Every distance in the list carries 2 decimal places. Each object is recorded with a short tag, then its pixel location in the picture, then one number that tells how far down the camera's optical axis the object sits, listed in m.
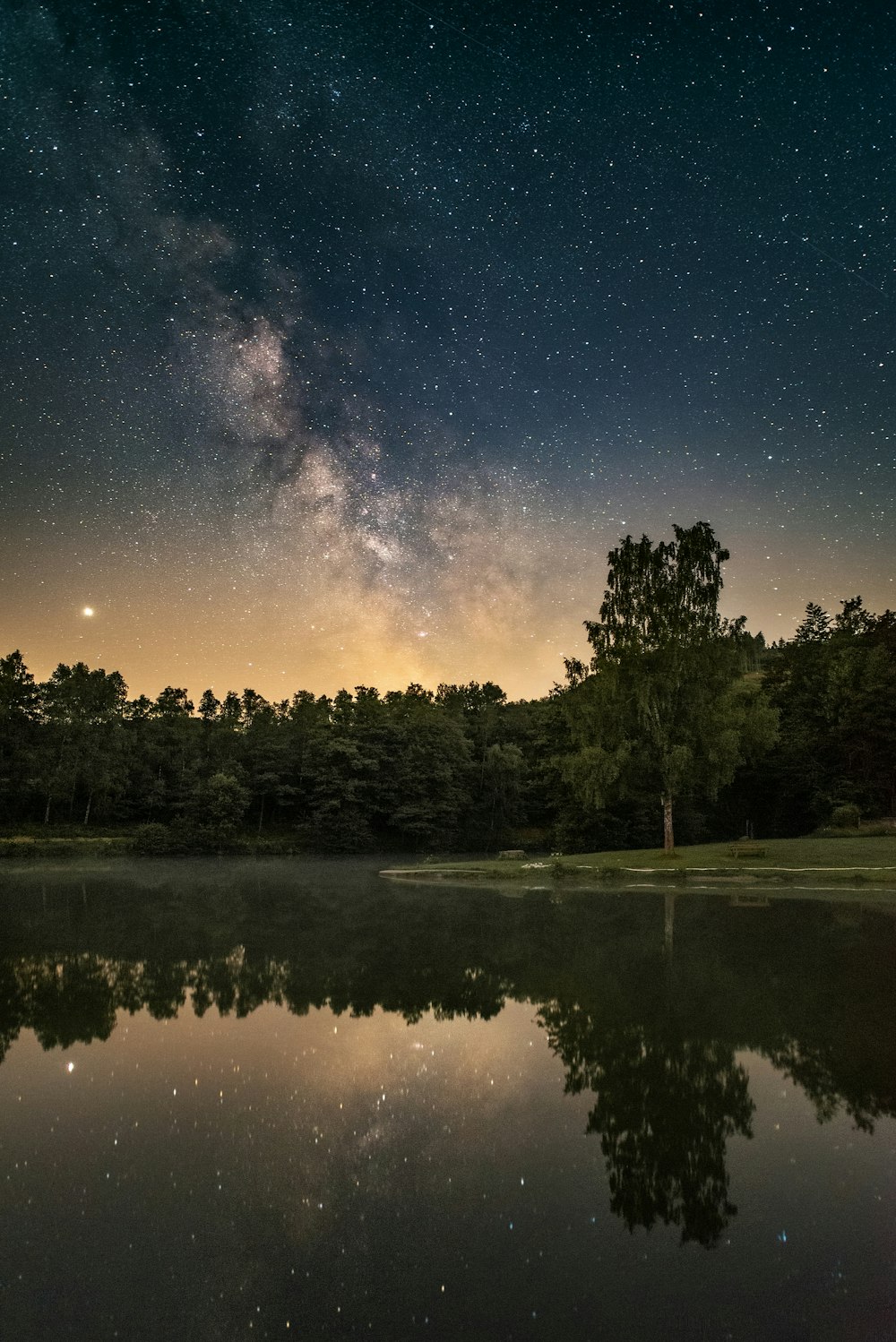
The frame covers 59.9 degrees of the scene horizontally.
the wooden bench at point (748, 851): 33.28
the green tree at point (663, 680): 38.53
